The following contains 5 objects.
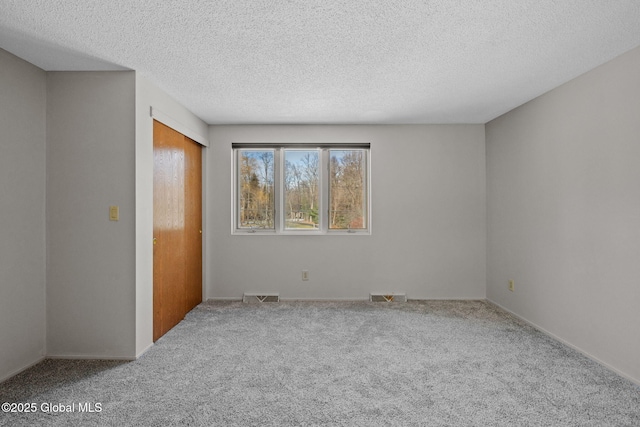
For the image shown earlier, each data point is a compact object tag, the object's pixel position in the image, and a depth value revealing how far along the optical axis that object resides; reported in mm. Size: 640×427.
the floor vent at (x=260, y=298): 4594
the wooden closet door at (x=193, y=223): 4082
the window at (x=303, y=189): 4801
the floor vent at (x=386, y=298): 4609
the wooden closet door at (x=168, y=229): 3270
